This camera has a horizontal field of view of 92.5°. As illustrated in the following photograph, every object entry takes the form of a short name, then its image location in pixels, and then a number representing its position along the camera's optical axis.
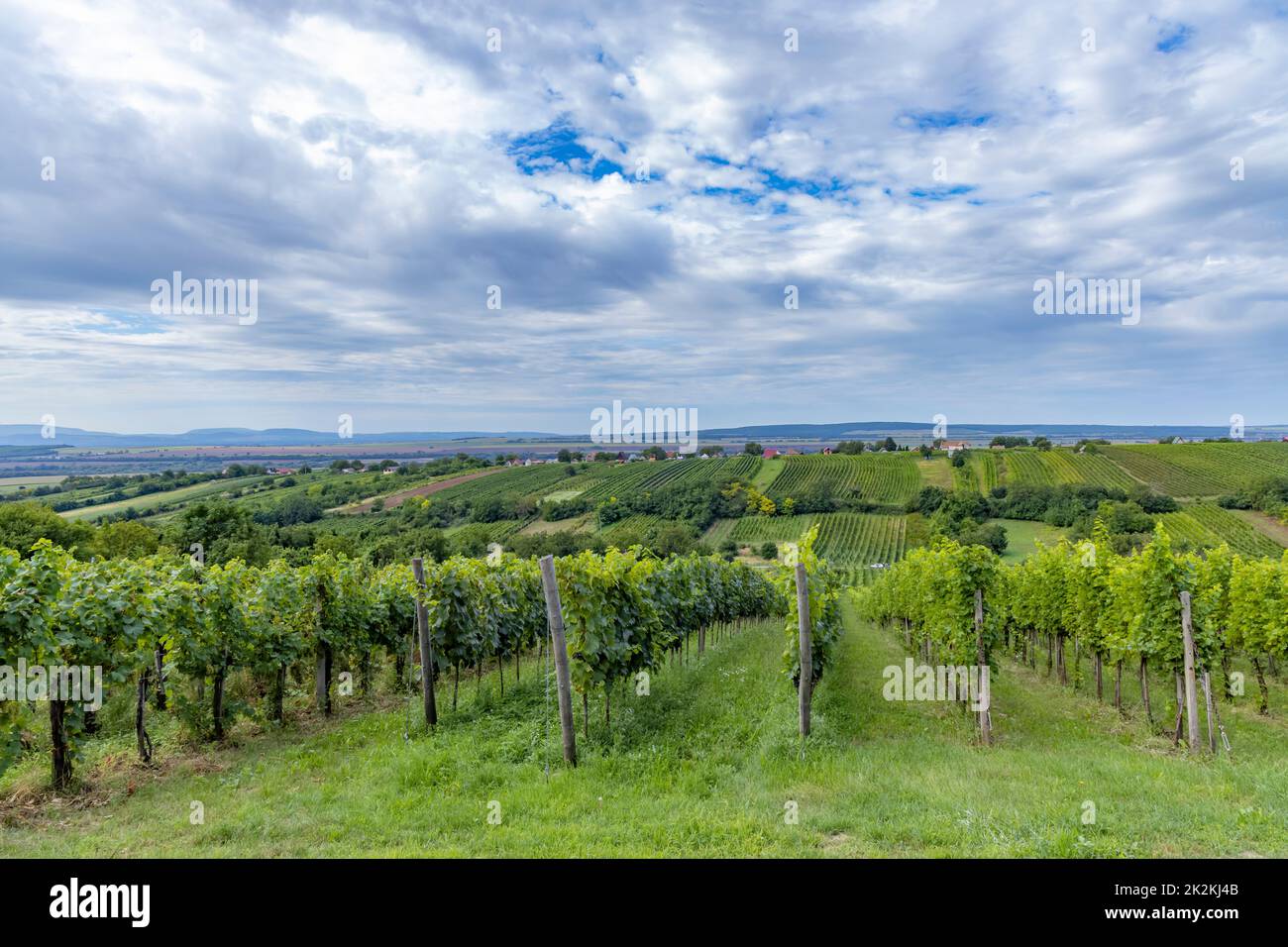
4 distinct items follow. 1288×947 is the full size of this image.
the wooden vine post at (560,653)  8.12
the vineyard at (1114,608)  11.00
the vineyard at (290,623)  7.63
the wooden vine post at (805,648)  9.16
